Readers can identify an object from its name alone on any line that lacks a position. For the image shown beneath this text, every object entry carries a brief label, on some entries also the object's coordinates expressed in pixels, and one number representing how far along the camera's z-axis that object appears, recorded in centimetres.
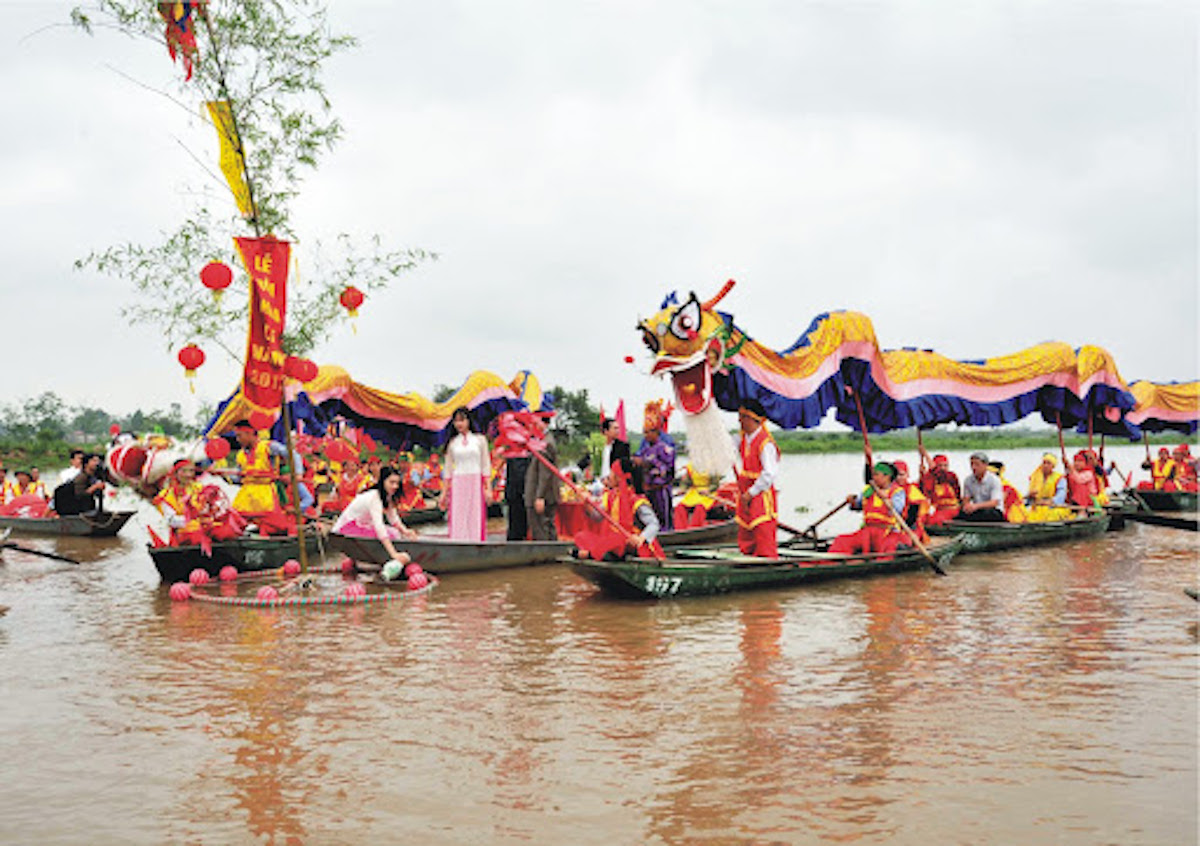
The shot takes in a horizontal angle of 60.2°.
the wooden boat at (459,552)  1049
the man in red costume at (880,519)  1091
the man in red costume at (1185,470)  2086
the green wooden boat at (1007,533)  1349
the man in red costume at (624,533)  938
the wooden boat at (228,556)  1094
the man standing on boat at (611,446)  1084
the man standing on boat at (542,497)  1255
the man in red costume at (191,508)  1092
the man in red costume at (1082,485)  1647
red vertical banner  938
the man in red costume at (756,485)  978
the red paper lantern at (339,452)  1817
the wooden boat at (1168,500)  2000
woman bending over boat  1012
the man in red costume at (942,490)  1412
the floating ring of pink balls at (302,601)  946
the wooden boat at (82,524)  1723
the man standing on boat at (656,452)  1258
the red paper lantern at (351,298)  1161
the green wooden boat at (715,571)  931
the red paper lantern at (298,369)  982
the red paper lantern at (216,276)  915
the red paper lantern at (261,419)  966
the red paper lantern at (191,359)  1040
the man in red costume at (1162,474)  2089
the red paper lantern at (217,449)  1015
